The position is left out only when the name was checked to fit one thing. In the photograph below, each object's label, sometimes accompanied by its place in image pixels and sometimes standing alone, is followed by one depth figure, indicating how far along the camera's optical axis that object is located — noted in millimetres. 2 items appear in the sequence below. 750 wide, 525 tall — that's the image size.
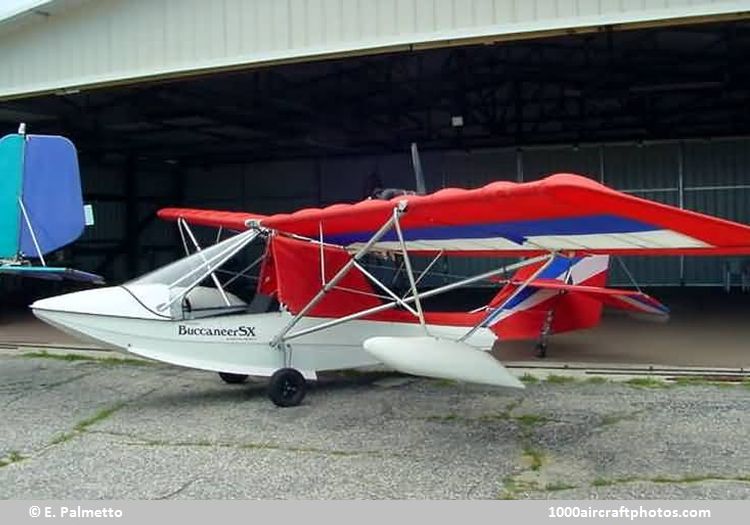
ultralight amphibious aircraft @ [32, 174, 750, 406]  5352
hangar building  9398
